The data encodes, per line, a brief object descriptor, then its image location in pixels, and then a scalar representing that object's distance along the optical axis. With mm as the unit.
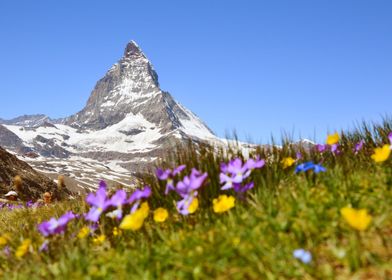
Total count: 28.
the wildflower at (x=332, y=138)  4676
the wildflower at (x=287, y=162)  4773
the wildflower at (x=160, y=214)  3885
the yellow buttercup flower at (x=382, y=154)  3904
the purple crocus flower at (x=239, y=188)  4133
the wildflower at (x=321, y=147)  5550
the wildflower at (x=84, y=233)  4171
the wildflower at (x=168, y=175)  4340
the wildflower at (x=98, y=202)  4034
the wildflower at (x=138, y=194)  3899
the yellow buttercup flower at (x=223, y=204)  3721
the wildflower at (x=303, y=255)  2604
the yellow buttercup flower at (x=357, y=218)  2500
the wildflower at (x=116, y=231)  4604
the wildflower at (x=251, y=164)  4148
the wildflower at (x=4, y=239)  4482
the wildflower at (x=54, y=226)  3973
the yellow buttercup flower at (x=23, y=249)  3955
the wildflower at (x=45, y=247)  3937
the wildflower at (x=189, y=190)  3840
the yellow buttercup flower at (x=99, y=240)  4176
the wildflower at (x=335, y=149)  5188
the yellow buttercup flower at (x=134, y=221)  3467
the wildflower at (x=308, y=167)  4079
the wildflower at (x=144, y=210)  3580
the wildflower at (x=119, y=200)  4145
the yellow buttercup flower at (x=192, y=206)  3757
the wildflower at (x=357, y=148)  5613
